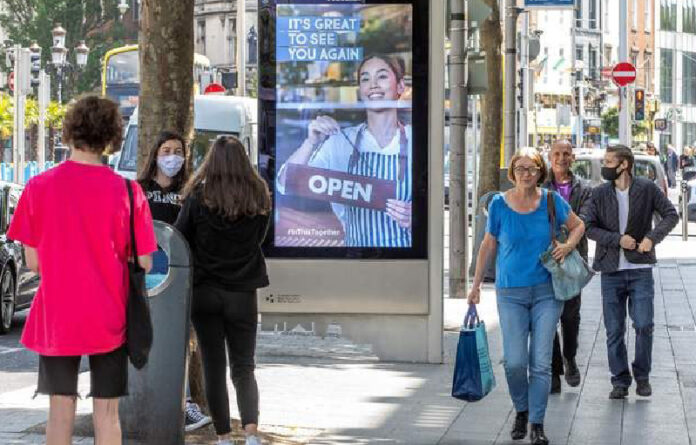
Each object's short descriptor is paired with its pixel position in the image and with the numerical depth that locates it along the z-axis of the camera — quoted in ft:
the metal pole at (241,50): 170.19
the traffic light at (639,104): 173.16
